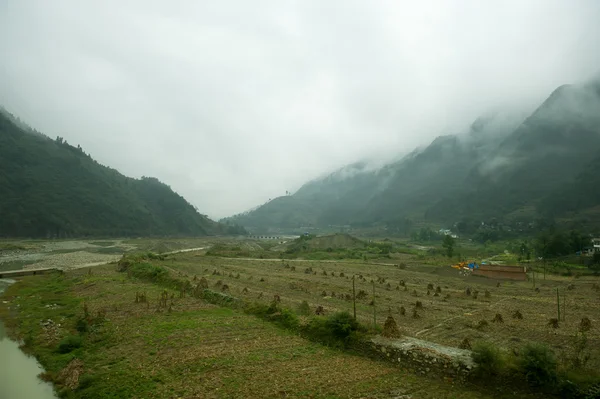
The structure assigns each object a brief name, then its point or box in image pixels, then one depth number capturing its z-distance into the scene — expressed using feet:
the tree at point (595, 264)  171.14
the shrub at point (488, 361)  39.32
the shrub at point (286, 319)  63.21
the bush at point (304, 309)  71.07
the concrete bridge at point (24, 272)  159.43
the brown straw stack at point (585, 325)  63.52
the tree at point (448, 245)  259.49
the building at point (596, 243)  256.52
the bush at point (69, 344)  56.39
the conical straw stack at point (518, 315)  75.11
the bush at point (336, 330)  53.93
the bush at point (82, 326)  63.26
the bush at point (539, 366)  36.22
